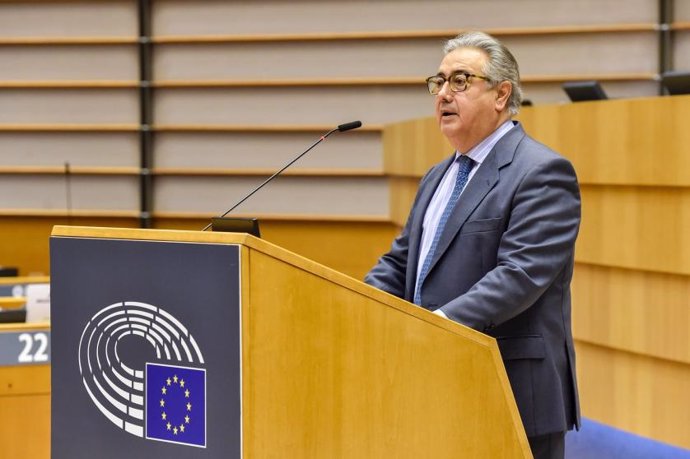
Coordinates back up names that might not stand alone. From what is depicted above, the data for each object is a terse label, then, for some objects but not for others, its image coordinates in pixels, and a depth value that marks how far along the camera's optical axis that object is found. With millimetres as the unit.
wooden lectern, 5289
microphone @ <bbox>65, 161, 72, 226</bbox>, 15312
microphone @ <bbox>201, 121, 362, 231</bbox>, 5934
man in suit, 5610
